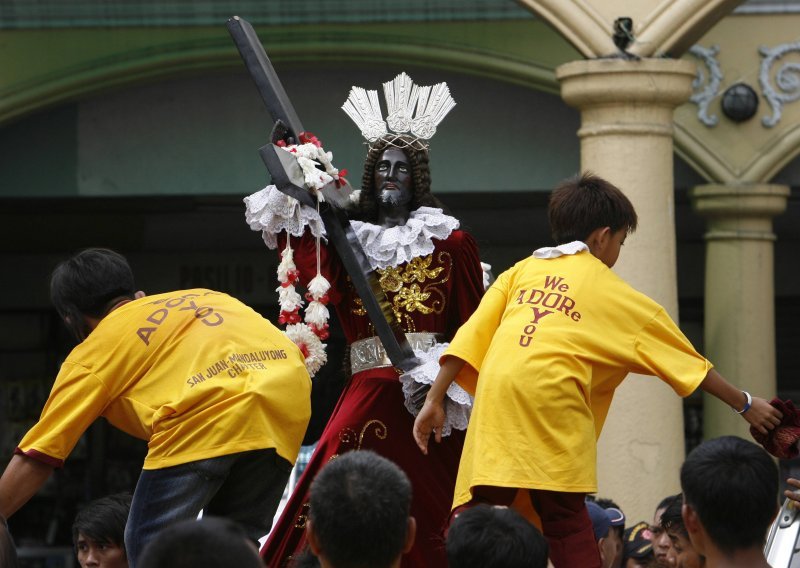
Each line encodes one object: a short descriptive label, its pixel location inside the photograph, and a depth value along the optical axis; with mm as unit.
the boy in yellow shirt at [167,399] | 8803
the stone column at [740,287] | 17915
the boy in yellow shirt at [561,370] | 9134
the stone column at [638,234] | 14861
